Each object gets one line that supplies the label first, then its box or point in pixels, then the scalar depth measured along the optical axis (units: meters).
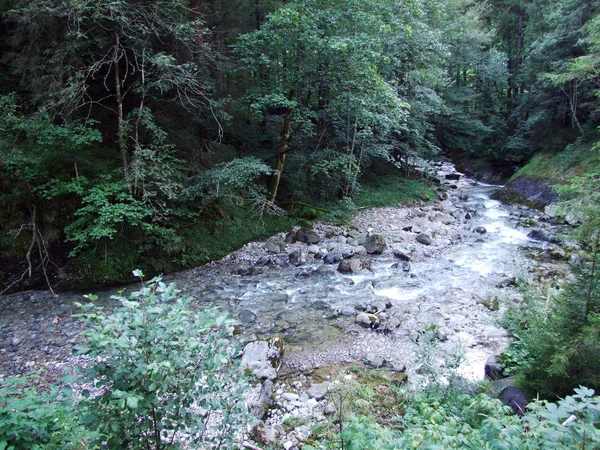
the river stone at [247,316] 7.59
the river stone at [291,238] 11.94
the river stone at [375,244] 11.47
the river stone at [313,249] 11.29
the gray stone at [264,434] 4.23
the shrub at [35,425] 2.52
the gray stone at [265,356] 5.68
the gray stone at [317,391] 5.23
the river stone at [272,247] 11.26
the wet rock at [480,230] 13.62
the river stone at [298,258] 10.67
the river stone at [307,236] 11.98
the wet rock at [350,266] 10.16
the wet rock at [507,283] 9.07
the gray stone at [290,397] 5.17
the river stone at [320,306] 8.16
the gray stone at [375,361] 6.01
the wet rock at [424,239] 12.36
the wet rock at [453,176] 24.67
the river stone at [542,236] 12.09
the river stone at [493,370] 5.35
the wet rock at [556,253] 10.50
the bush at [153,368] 2.19
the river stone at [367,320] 7.29
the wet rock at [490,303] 7.86
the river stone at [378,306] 7.93
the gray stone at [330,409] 4.74
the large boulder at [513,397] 4.09
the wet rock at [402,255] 11.04
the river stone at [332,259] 10.80
